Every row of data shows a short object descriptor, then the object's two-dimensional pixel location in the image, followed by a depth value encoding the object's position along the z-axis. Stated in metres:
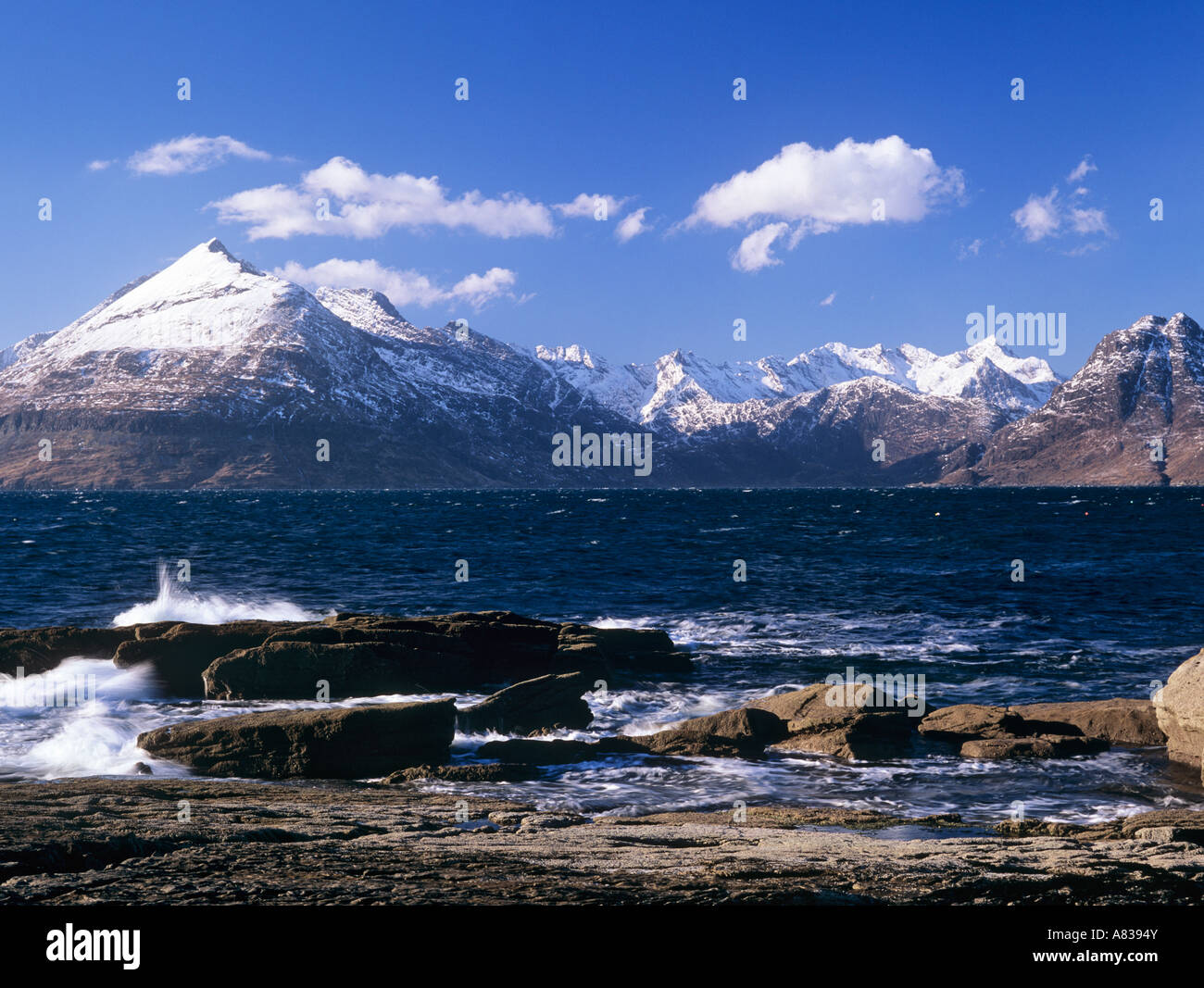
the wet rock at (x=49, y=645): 27.33
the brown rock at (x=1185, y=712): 19.39
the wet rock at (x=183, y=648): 26.42
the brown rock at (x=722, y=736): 20.67
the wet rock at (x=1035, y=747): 20.17
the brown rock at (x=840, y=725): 20.84
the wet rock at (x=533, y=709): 22.52
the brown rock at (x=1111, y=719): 21.33
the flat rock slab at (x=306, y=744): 17.92
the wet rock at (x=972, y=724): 21.52
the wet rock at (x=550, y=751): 19.66
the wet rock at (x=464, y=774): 17.70
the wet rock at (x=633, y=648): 31.20
